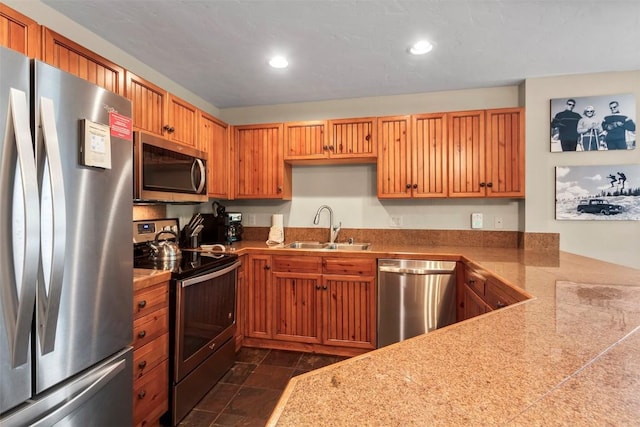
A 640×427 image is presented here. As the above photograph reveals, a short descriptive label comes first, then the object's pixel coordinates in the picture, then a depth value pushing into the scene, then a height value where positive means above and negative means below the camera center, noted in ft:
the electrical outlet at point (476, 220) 9.58 -0.23
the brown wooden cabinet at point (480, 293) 4.88 -1.57
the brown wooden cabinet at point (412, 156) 9.26 +1.74
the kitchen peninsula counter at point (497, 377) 1.64 -1.09
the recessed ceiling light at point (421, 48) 6.82 +3.77
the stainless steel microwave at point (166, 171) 6.40 +0.98
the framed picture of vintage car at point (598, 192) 8.21 +0.57
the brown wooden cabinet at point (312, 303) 8.59 -2.62
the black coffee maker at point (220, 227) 10.06 -0.50
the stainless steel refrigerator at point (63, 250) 3.11 -0.44
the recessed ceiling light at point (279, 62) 7.54 +3.79
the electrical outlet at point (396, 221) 10.24 -0.27
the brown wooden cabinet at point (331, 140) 9.64 +2.32
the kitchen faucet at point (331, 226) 10.48 -0.46
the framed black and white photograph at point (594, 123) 8.20 +2.47
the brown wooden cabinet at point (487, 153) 8.79 +1.76
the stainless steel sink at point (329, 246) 9.86 -1.10
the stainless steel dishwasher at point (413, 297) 8.07 -2.26
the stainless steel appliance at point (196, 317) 5.96 -2.31
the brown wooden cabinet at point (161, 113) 6.80 +2.49
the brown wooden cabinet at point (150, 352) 5.20 -2.51
